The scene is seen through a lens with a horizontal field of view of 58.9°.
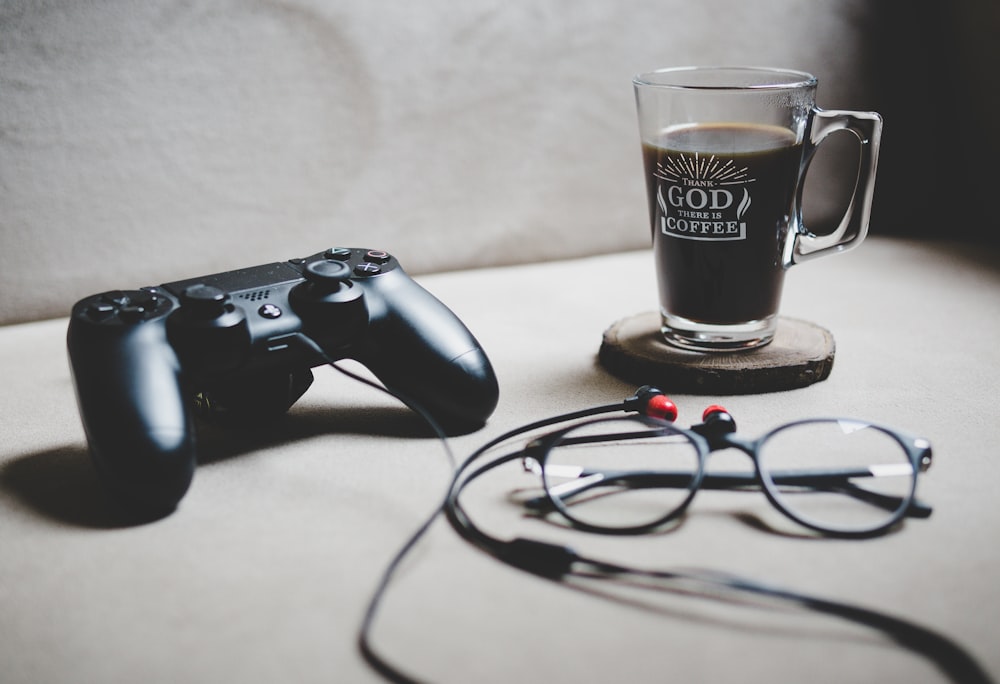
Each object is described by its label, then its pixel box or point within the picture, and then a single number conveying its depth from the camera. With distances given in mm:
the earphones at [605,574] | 356
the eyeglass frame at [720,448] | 441
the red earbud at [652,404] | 558
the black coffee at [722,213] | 591
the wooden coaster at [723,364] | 609
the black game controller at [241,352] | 452
